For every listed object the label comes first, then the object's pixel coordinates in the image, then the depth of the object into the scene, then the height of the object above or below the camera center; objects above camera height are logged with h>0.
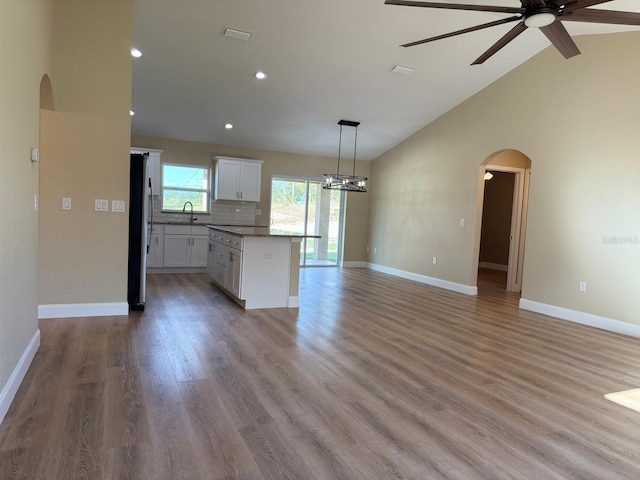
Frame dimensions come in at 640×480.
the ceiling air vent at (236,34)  4.44 +1.97
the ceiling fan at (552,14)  2.46 +1.35
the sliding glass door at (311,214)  8.71 -0.04
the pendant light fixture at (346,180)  6.45 +0.56
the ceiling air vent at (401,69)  5.30 +1.98
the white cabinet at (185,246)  7.16 -0.73
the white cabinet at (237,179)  7.64 +0.58
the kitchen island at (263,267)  4.65 -0.69
